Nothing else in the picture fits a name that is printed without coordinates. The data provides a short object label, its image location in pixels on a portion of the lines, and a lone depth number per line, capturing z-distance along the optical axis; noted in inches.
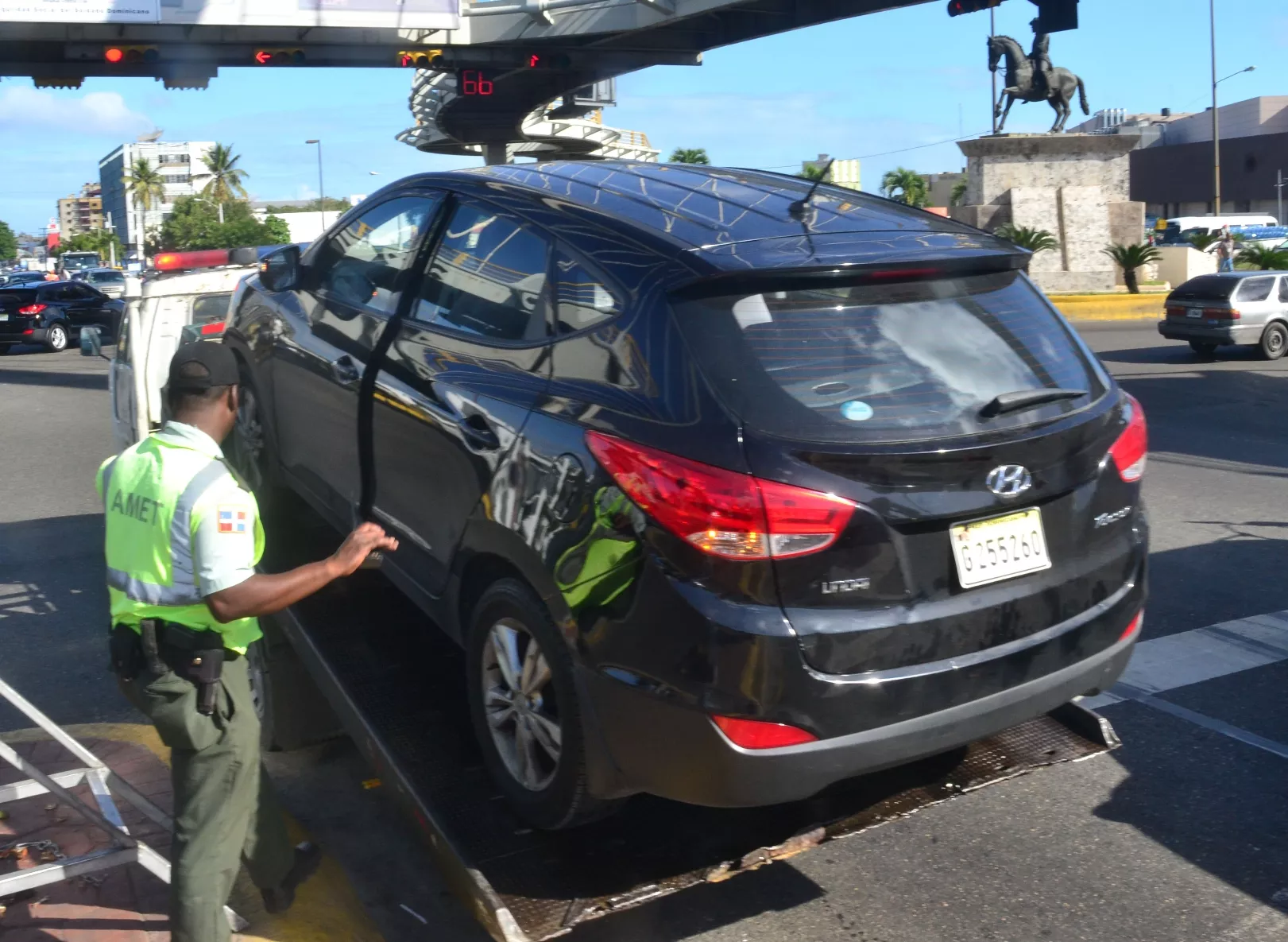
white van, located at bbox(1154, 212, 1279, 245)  1979.1
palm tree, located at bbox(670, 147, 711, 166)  2923.2
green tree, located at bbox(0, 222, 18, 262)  6117.1
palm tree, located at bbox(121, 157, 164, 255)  4648.1
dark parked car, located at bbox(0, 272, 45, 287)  1745.8
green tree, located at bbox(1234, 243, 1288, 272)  1157.7
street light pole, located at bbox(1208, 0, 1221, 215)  2050.9
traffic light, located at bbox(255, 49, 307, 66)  1059.9
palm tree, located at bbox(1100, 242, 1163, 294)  1121.4
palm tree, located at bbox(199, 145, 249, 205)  4439.0
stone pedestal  1125.1
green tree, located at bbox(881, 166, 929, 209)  3159.9
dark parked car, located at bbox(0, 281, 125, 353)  1123.3
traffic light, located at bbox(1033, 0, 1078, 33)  809.4
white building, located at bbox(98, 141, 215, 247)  5612.2
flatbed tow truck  127.7
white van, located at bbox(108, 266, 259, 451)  312.2
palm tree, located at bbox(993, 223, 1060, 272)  1075.3
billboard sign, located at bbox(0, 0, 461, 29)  914.1
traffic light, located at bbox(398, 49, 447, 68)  1109.7
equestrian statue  1122.7
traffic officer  126.1
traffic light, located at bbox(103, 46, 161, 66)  991.0
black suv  115.1
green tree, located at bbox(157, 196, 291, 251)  2938.0
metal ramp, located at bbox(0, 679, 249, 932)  137.6
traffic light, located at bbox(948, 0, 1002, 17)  847.7
